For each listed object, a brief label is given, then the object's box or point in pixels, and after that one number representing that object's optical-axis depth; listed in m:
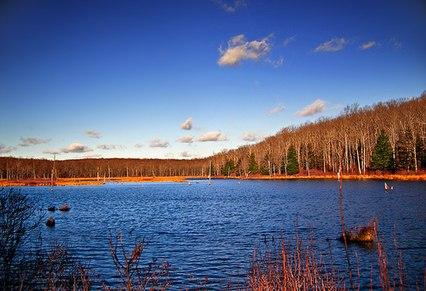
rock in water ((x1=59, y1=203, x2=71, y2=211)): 48.94
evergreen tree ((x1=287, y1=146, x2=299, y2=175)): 119.62
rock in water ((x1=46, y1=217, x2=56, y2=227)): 35.25
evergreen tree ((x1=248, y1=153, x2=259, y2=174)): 146.00
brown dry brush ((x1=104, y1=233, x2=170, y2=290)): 4.96
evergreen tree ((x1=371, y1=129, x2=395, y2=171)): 85.69
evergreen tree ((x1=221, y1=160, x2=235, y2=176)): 173.75
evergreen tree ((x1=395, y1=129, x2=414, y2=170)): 81.94
